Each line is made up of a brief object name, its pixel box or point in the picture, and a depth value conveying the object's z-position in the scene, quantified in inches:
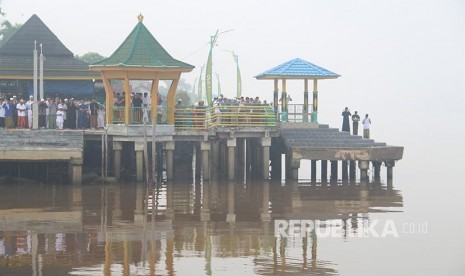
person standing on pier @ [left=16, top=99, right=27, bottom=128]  1450.5
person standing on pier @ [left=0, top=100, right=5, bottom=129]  1459.5
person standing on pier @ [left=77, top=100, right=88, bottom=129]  1492.4
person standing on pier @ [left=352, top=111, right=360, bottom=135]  1658.5
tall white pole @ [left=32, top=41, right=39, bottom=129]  1433.3
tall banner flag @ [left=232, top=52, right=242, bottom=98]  2500.5
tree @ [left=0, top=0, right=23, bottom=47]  3106.1
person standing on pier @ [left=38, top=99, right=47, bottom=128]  1478.8
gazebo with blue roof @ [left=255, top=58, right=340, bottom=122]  1598.2
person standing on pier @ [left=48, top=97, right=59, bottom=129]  1473.9
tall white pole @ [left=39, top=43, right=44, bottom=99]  1533.0
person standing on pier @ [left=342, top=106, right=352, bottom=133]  1669.5
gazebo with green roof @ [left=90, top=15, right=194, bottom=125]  1441.9
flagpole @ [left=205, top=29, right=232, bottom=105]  2020.2
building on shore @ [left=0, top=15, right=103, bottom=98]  1678.2
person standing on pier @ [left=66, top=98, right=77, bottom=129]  1492.4
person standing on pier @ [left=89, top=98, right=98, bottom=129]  1504.7
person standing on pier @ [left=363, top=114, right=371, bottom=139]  1644.9
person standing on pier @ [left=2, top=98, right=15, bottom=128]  1456.6
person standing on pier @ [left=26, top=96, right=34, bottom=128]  1453.0
